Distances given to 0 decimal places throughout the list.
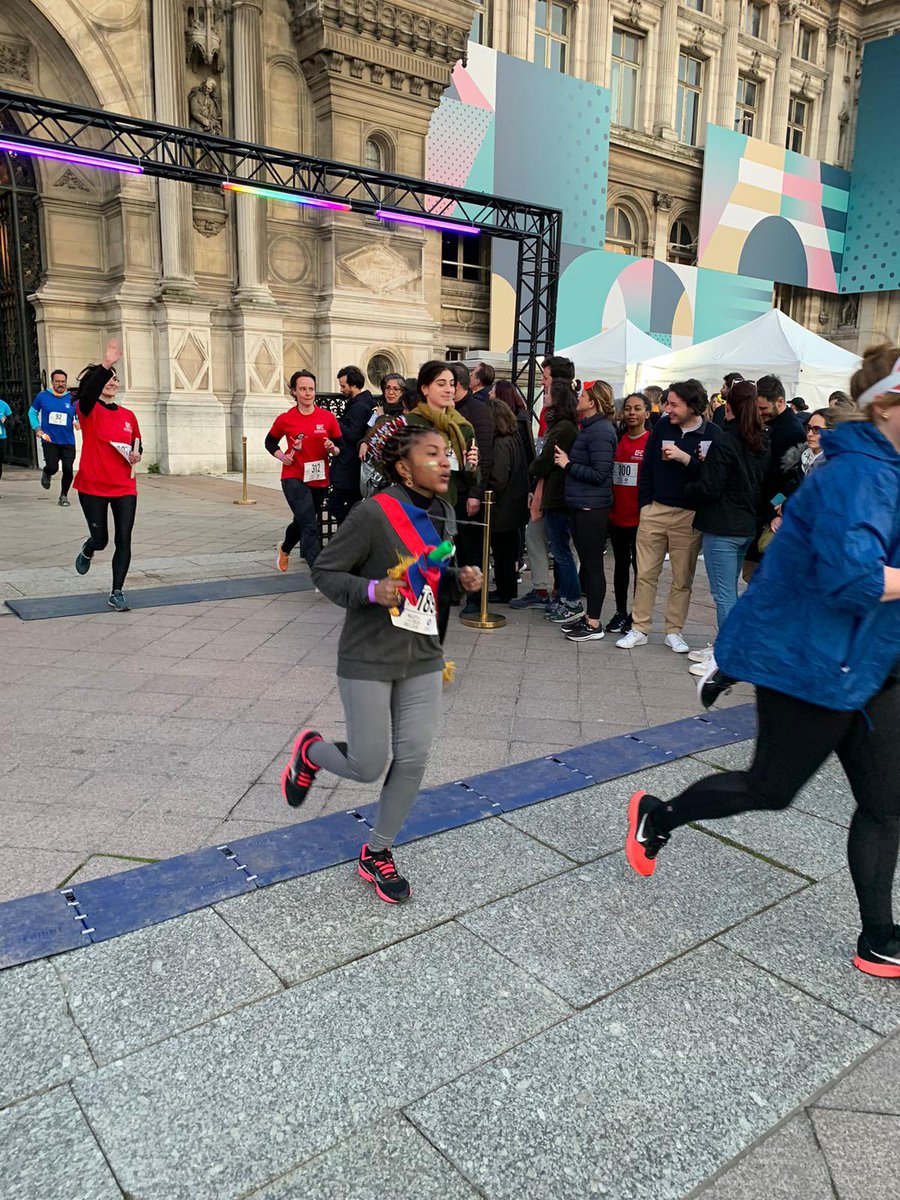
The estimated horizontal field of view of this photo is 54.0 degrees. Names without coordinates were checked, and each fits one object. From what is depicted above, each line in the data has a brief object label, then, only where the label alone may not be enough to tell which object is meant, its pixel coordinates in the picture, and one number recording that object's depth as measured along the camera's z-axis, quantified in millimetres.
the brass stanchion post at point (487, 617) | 6645
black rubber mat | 6766
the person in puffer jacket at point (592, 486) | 6332
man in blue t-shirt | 13164
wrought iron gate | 16344
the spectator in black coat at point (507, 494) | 6977
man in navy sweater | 5785
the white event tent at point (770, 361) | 14578
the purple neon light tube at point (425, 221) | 14422
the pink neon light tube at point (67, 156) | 10930
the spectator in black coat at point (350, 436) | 7680
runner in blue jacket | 2352
